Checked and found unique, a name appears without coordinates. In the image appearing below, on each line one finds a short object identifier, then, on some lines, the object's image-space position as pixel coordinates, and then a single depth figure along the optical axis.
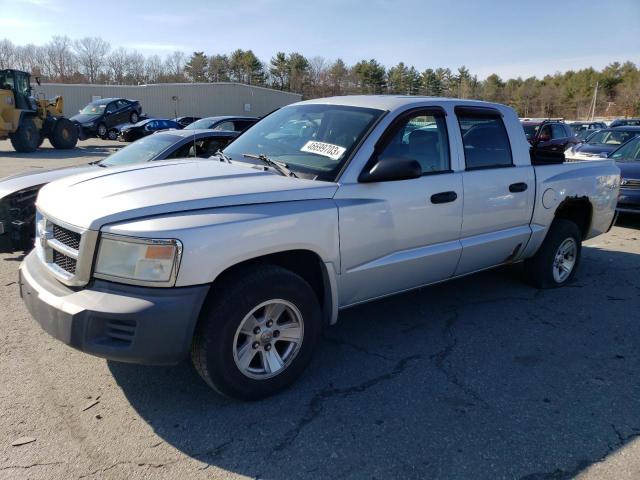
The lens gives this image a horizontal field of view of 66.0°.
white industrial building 42.81
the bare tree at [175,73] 86.22
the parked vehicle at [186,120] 30.40
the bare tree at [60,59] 97.31
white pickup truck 2.57
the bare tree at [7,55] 90.75
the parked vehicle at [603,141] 13.01
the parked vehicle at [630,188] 8.51
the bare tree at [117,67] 95.06
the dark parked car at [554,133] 16.48
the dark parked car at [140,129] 25.20
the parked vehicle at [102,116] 26.94
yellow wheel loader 18.50
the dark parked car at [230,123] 11.20
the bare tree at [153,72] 86.81
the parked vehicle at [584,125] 26.00
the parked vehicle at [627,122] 27.94
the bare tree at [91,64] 96.94
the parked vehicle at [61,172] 4.75
